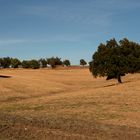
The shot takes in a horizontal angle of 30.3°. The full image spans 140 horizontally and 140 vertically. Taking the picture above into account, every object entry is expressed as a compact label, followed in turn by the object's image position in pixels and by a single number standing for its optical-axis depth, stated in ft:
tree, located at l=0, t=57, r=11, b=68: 397.35
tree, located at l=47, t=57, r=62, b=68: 390.62
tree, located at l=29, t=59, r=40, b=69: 371.49
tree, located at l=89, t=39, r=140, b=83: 132.41
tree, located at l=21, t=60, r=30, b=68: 380.21
